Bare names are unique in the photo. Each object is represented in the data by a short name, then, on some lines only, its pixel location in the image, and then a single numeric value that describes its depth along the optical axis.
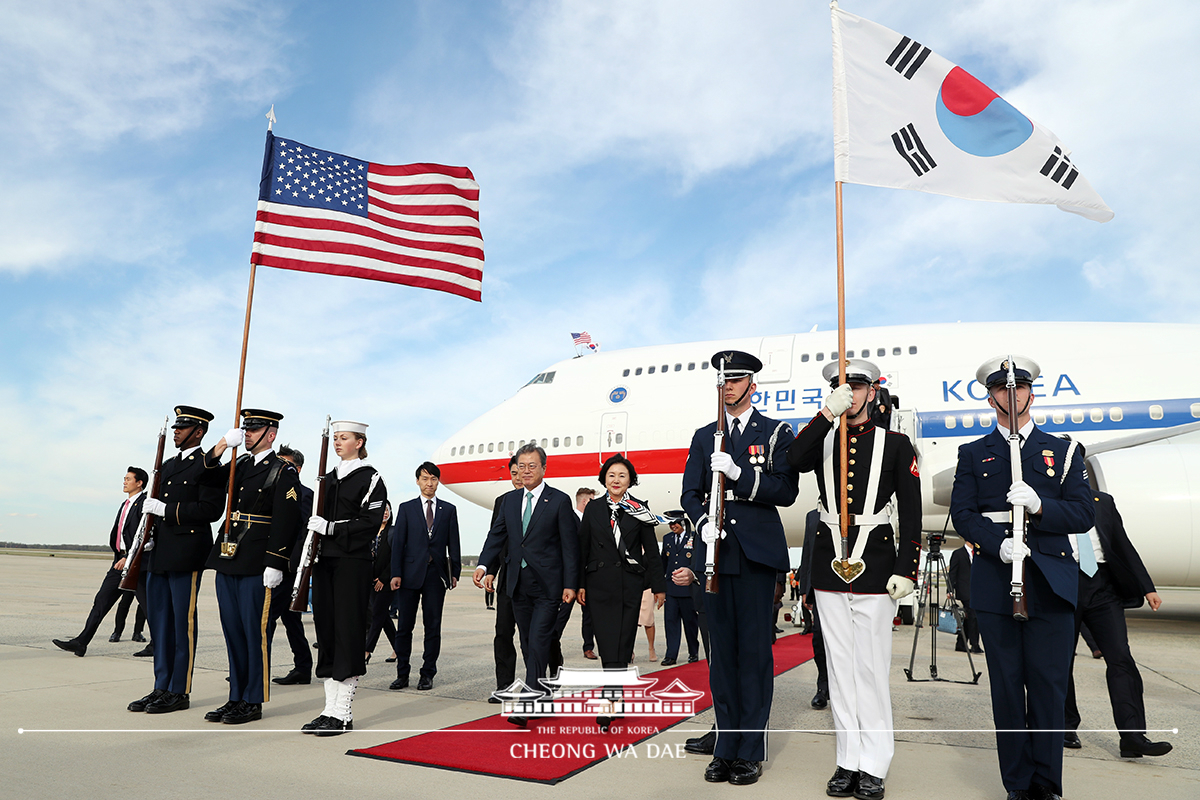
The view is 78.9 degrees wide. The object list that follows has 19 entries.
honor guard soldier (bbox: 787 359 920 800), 3.51
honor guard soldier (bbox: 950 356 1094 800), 3.31
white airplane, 9.77
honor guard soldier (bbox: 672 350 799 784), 3.81
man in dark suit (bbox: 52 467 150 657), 7.50
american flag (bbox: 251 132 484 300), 6.61
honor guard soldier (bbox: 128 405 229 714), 5.09
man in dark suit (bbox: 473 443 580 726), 5.00
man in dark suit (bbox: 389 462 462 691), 6.95
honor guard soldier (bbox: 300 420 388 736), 4.66
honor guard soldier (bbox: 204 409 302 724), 4.89
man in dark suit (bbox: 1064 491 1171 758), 4.36
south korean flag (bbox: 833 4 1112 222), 4.81
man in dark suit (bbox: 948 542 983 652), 7.45
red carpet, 3.73
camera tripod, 6.51
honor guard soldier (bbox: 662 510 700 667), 7.89
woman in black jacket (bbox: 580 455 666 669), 5.09
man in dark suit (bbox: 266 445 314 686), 6.39
